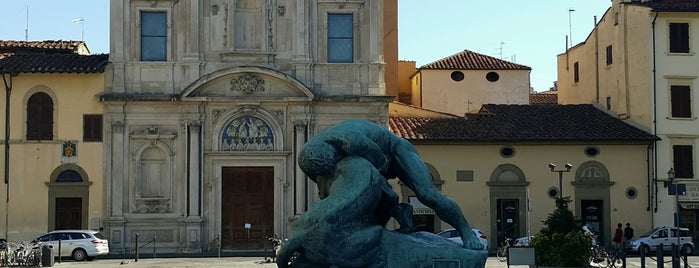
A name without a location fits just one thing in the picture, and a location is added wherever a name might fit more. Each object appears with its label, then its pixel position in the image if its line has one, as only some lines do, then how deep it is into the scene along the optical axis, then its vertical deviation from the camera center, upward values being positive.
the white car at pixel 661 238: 41.34 -2.49
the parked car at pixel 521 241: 38.82 -2.44
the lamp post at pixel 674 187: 24.19 -0.43
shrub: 25.52 -1.77
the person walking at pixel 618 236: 43.03 -2.47
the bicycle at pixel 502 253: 36.38 -2.68
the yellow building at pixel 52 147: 41.03 +1.03
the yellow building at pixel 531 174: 43.91 -0.02
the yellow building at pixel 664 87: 44.47 +3.64
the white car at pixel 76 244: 36.59 -2.35
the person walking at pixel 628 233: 43.47 -2.38
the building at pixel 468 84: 56.75 +4.69
